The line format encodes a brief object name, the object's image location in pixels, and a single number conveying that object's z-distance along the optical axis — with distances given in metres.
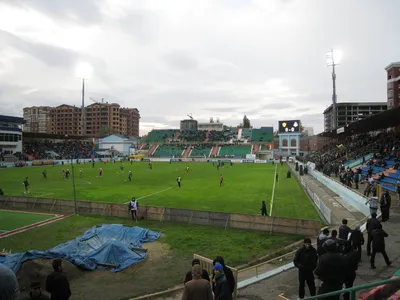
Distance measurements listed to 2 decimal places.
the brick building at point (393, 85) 84.00
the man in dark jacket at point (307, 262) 7.11
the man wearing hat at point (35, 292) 4.90
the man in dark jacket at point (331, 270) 5.83
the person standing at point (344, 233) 9.45
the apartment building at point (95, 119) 154.88
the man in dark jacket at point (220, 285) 6.08
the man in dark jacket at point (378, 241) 9.13
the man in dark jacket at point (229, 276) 6.83
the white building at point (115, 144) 111.38
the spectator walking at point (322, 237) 8.38
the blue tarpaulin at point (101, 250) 10.72
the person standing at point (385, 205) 14.45
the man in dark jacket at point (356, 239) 9.20
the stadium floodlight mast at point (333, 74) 67.94
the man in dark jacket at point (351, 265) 7.14
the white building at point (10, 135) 69.44
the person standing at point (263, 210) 18.17
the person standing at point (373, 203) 12.70
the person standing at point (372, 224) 9.38
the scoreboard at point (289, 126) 95.62
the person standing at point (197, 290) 5.02
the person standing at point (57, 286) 6.18
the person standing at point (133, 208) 18.83
